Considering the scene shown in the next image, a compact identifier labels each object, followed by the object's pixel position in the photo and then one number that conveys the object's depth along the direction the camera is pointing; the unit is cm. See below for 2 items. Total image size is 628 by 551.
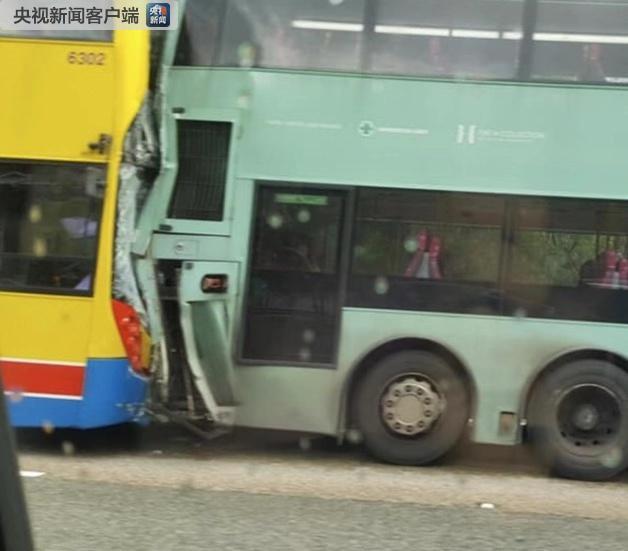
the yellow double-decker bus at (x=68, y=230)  632
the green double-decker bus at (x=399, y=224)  650
